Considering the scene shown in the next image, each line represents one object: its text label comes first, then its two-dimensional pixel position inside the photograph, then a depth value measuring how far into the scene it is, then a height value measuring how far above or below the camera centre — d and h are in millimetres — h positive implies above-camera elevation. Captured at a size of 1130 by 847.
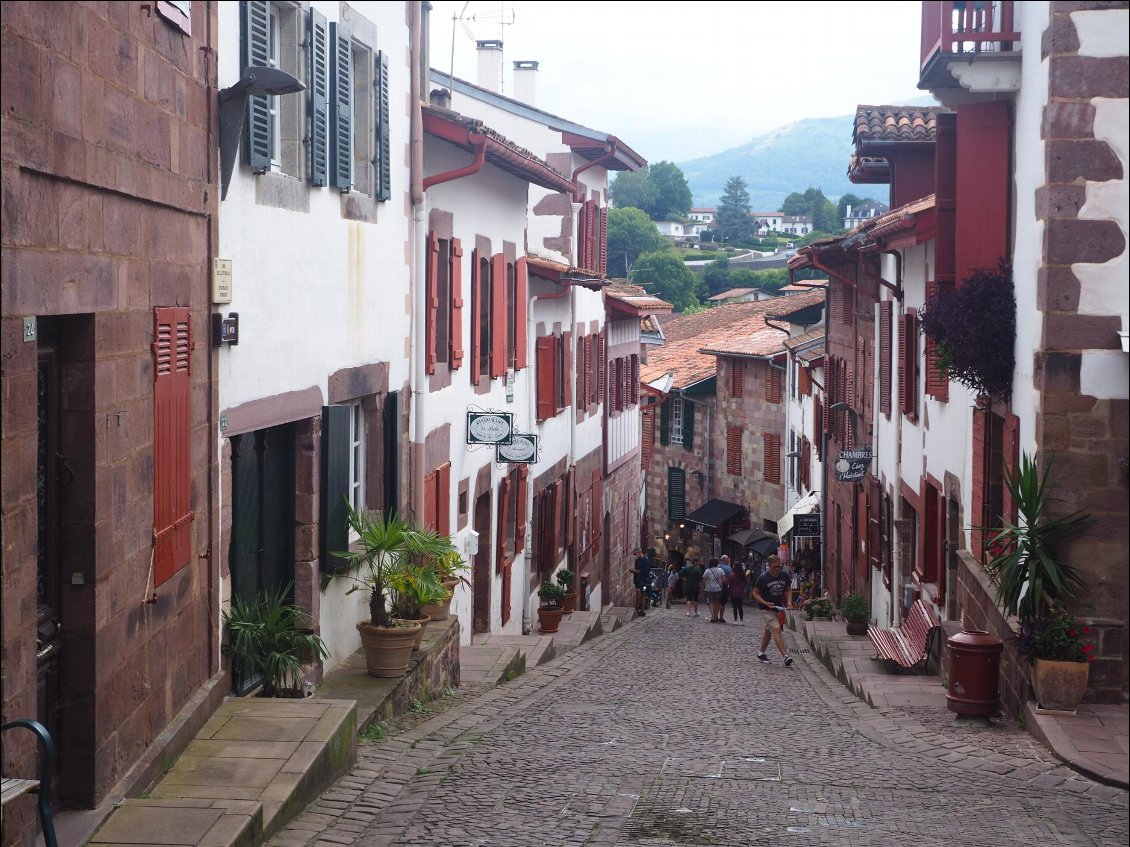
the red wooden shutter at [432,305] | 13258 +969
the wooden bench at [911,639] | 14734 -2552
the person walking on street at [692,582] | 30281 -3795
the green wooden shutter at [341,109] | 10023 +2150
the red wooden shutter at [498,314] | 16547 +1101
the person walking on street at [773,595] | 17859 -2639
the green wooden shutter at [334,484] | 10070 -559
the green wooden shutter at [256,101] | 8250 +1837
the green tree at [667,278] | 108062 +9994
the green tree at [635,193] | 187250 +28567
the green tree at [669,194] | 189625 +28995
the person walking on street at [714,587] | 25578 -3272
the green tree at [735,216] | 180000 +24943
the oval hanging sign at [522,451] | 16406 -511
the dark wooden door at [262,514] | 8781 -707
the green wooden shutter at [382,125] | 11289 +2286
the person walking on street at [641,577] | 29125 -3533
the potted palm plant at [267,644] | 8516 -1468
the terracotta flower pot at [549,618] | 19953 -2994
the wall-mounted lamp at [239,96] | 7746 +1714
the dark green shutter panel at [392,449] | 12102 -362
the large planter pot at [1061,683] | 9898 -1945
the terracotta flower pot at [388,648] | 10102 -1736
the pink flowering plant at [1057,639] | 9992 -1650
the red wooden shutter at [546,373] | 20312 +493
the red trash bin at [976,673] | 10734 -2032
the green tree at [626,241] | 132750 +15745
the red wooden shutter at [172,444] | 6973 -188
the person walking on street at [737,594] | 27078 -3587
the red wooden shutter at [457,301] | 14336 +1092
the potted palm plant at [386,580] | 10141 -1260
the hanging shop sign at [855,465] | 21078 -864
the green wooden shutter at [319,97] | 9539 +2125
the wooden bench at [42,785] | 4511 -1234
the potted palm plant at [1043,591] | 9953 -1325
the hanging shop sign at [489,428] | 15195 -224
